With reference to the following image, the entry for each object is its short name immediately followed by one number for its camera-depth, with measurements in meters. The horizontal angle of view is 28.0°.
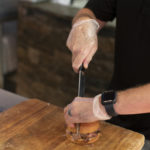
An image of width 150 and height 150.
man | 1.31
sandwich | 1.11
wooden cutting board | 1.10
